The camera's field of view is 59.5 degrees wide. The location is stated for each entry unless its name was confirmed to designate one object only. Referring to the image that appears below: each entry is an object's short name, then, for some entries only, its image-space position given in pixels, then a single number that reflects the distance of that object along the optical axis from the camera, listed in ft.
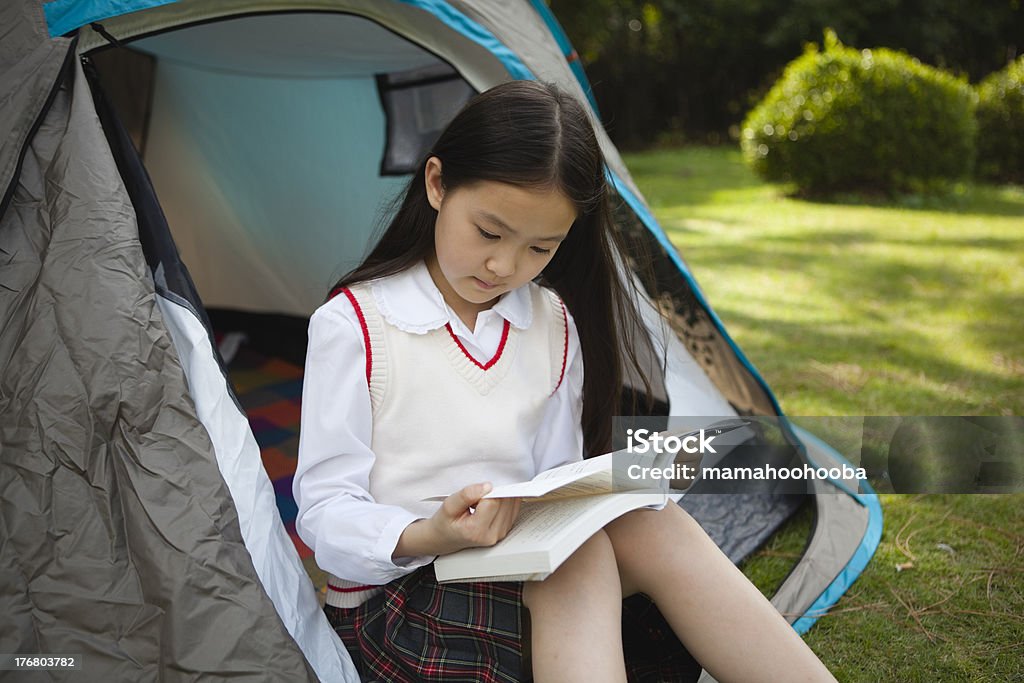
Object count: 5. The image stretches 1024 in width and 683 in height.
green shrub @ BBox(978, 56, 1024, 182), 23.54
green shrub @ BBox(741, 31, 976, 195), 20.43
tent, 3.86
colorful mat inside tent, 7.34
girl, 3.96
